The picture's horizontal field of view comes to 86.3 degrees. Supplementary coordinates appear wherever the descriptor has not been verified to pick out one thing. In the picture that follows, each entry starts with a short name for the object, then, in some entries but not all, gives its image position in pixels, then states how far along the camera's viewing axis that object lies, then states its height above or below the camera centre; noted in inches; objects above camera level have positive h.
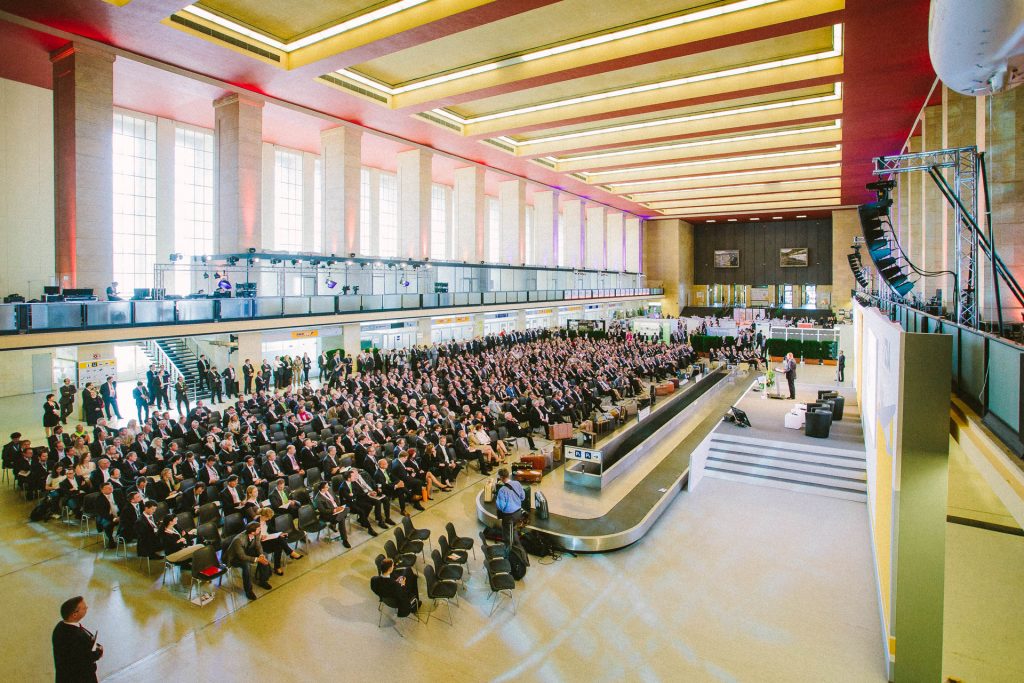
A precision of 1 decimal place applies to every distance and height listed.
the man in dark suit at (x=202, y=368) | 655.8 -49.8
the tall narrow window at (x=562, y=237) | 1483.8 +253.6
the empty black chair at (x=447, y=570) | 246.5 -111.1
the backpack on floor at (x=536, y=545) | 305.6 -122.4
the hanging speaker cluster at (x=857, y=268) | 806.5 +89.7
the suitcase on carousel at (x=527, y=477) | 392.5 -108.0
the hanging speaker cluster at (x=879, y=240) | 357.1 +57.7
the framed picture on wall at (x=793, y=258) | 1786.7 +227.8
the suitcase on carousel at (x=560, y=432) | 481.1 -92.8
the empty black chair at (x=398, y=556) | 244.2 -105.2
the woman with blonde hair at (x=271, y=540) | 269.0 -105.6
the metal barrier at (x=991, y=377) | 131.6 -14.7
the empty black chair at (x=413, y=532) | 275.3 -104.8
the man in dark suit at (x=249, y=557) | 246.8 -105.3
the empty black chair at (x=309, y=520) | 290.5 -103.5
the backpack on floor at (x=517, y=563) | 274.4 -119.3
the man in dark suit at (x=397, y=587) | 231.1 -111.0
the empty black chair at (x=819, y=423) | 497.4 -88.3
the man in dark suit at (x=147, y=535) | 262.4 -100.6
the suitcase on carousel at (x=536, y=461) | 415.2 -102.1
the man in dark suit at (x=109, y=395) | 538.6 -67.8
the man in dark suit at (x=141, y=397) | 543.2 -70.7
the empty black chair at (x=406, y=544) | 263.1 -105.9
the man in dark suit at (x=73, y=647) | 159.8 -94.4
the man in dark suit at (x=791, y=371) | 706.8 -58.6
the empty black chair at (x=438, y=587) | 237.0 -114.3
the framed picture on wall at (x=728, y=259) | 1907.0 +238.5
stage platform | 425.6 -112.4
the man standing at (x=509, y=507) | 301.7 -100.3
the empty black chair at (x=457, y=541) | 271.3 -107.8
